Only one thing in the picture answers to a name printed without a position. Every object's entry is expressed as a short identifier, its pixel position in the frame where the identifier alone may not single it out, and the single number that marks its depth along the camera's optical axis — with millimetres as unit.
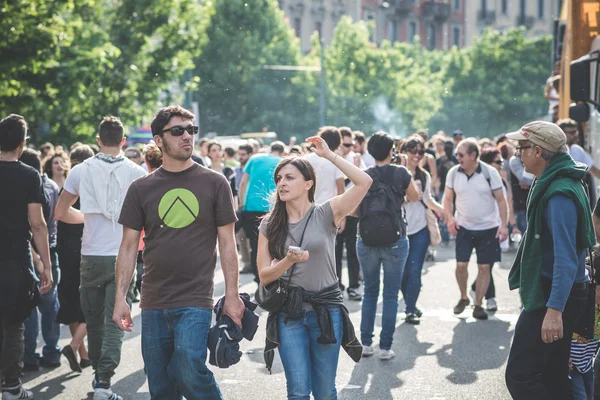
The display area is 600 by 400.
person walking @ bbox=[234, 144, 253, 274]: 24646
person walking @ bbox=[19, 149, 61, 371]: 14020
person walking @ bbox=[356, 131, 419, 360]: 14084
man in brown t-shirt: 8758
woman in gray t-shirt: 8859
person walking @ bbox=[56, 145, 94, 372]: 13718
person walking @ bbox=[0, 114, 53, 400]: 11698
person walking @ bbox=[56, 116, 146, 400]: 12039
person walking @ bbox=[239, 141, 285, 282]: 18551
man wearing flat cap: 8443
